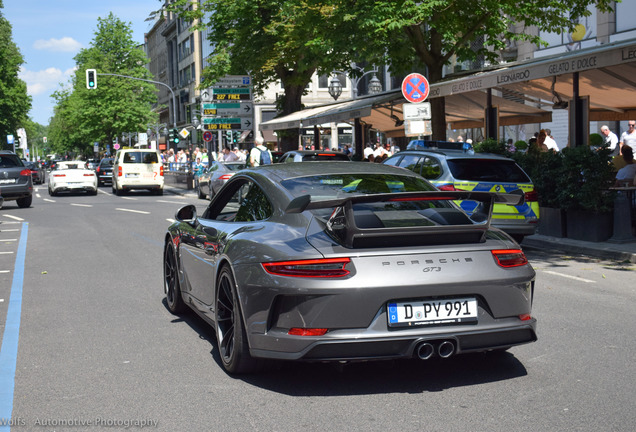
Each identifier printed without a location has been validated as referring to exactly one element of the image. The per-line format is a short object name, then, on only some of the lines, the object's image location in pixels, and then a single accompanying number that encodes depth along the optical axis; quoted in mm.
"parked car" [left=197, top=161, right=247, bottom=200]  27191
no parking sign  17375
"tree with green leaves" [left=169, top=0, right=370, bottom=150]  27031
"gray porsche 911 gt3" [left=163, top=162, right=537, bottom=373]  4660
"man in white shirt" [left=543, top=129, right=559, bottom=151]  20455
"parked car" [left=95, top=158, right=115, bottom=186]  47750
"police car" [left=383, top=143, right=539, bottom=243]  12758
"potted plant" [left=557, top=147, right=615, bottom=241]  13094
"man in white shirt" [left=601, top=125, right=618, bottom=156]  18953
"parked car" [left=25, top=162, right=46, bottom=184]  55512
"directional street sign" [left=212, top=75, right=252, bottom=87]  34781
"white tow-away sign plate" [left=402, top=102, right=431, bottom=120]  17172
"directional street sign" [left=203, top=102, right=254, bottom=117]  35719
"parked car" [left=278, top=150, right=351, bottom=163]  18688
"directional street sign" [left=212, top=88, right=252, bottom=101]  35438
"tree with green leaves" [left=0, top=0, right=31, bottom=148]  68125
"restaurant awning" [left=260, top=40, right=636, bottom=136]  14548
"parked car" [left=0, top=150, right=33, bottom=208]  25125
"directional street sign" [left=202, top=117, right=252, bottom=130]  35812
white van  34500
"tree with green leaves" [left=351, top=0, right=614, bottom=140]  19719
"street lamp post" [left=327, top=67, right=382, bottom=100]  35031
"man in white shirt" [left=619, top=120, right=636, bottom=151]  18703
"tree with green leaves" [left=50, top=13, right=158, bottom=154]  73750
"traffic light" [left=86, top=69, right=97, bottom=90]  43188
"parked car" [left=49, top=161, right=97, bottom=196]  34812
